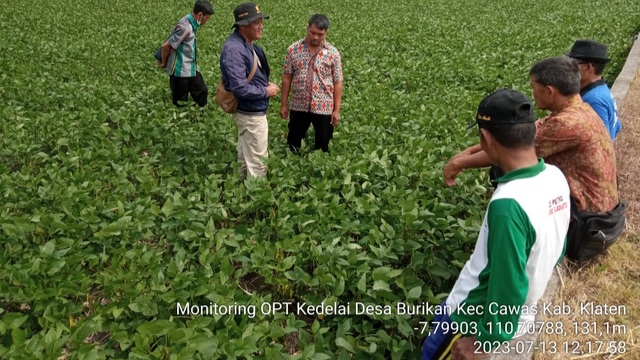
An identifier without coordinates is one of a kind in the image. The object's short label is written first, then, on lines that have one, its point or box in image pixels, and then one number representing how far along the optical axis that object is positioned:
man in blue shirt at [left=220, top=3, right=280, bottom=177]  4.54
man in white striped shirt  6.36
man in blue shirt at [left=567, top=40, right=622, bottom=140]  3.81
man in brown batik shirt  3.06
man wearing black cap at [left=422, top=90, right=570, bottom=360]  1.99
